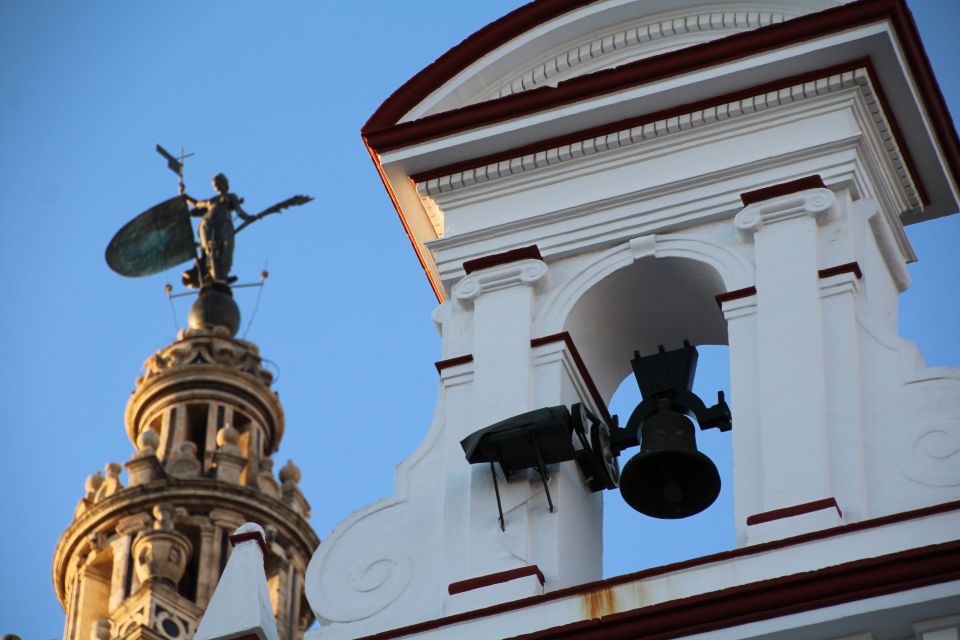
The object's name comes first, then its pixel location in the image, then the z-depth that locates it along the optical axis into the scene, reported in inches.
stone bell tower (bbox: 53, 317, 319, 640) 1919.7
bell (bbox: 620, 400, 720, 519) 902.4
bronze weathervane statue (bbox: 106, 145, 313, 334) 2281.0
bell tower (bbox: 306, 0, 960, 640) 828.0
